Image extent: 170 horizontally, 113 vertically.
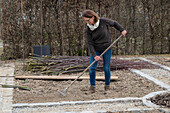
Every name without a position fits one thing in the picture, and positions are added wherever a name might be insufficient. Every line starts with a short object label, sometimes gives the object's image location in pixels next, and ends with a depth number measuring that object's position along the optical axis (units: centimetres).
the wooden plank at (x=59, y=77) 668
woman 514
